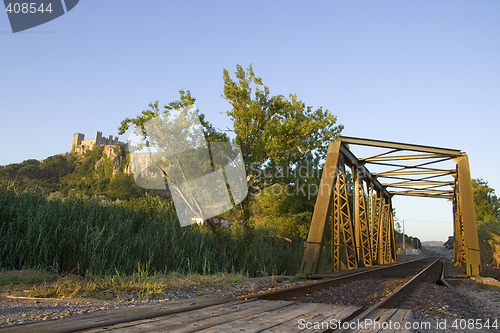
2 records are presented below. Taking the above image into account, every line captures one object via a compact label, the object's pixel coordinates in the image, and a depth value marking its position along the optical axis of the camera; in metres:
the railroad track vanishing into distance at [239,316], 2.71
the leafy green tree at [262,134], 16.59
